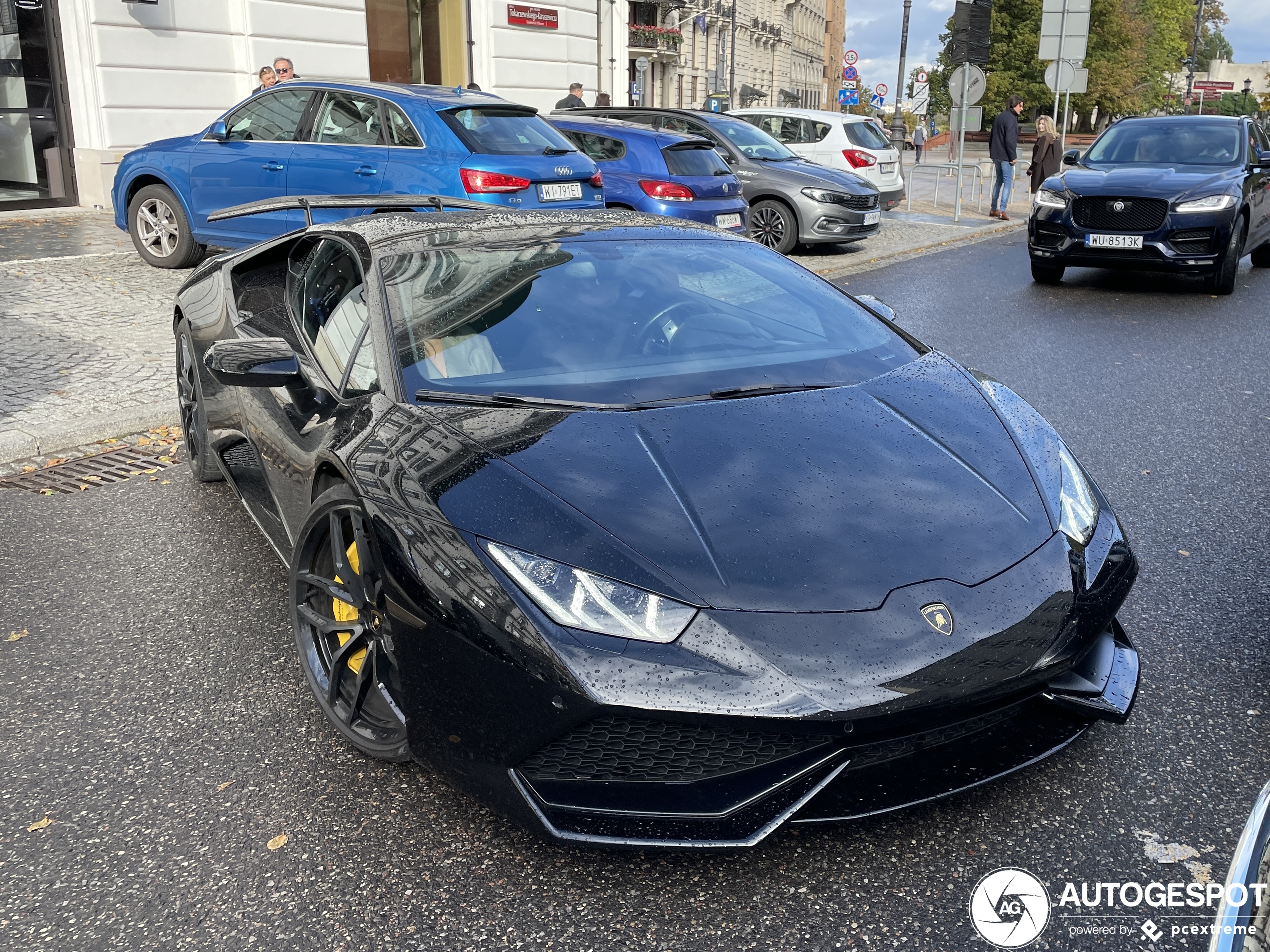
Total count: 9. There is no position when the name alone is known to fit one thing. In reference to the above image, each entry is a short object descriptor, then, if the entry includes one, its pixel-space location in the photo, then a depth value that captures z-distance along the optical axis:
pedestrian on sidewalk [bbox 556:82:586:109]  17.47
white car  17.34
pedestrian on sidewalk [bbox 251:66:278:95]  13.27
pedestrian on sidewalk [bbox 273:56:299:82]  12.95
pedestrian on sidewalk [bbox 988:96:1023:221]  18.03
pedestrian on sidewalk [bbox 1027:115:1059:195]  18.06
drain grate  5.14
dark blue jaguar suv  10.53
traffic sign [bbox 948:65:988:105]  17.81
